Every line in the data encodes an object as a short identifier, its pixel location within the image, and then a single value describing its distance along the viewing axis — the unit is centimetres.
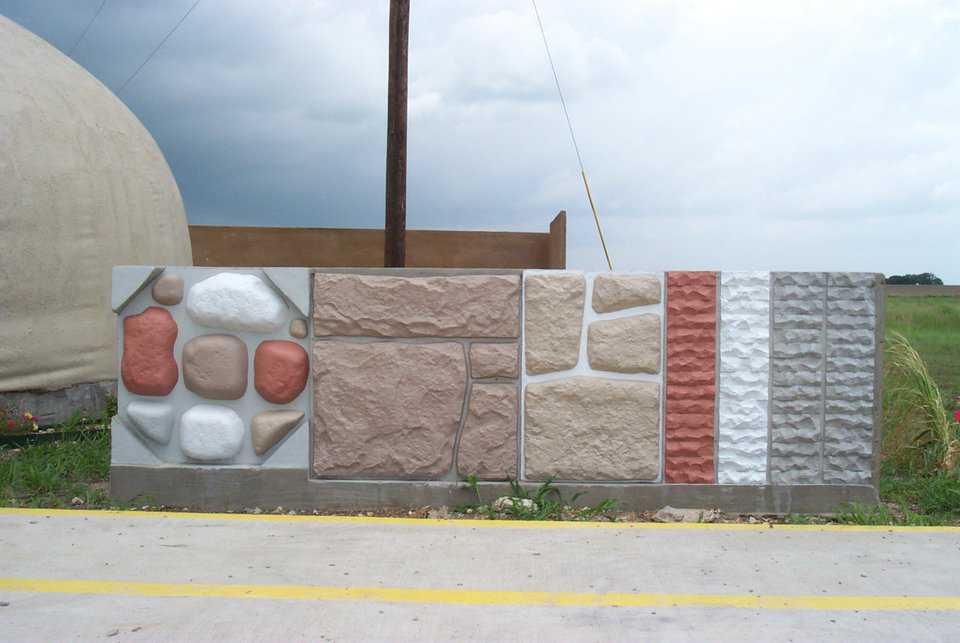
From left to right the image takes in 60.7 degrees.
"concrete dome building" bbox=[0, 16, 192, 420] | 790
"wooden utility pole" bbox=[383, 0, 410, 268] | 1011
